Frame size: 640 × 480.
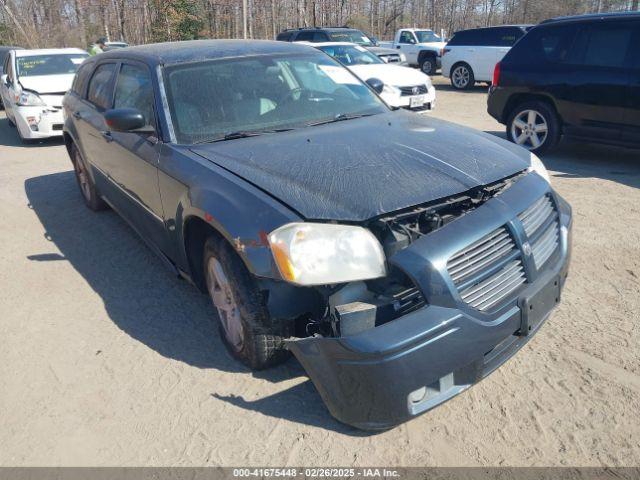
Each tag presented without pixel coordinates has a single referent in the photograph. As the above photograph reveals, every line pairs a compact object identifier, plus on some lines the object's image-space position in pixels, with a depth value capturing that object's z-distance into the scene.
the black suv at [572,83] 6.34
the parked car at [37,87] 9.78
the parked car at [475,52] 14.80
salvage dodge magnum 2.24
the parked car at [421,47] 19.48
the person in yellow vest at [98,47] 14.53
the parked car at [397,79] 9.80
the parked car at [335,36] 16.25
